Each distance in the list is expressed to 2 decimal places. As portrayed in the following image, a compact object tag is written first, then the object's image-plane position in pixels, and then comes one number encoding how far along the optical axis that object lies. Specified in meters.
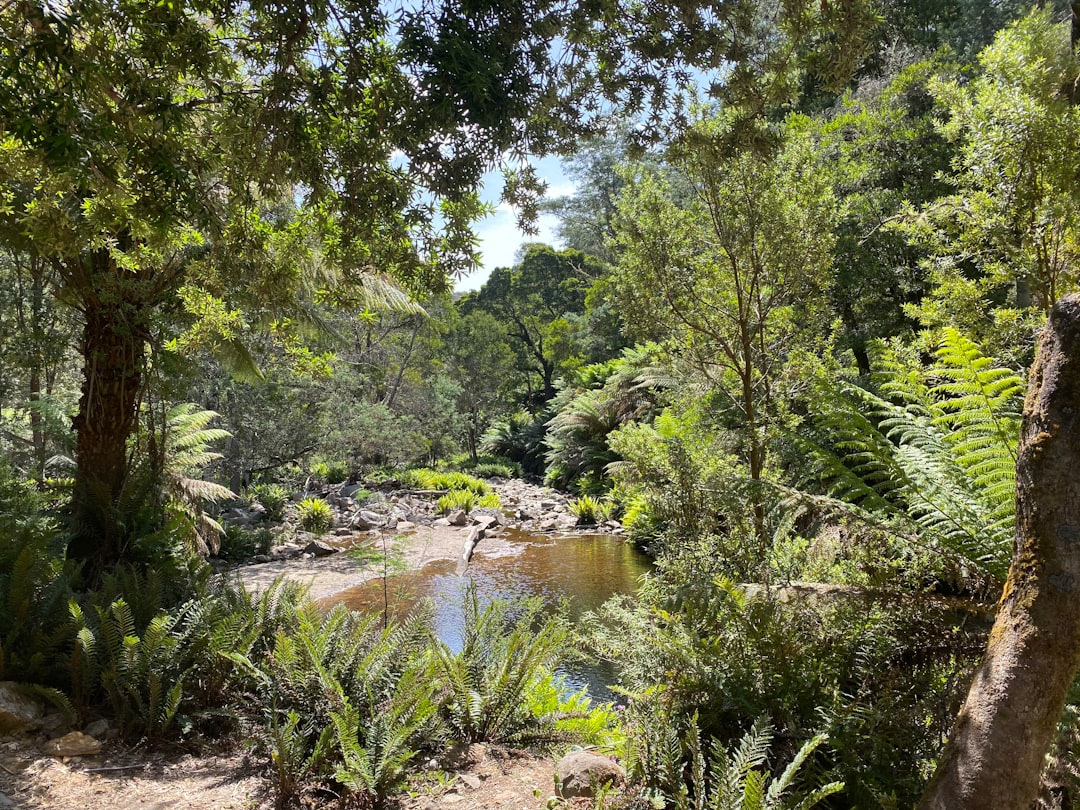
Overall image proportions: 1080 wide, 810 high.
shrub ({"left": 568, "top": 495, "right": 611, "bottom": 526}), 12.71
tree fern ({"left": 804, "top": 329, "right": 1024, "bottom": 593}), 2.64
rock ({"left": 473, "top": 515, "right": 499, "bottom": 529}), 12.03
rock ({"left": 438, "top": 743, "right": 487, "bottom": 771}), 2.92
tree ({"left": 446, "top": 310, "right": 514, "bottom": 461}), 22.30
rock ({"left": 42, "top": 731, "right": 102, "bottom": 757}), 2.73
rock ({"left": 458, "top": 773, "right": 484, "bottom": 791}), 2.74
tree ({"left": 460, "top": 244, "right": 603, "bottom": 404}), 25.52
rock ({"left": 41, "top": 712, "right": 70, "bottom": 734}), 2.89
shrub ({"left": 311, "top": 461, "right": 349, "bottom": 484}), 15.65
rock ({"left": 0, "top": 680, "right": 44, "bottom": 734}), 2.80
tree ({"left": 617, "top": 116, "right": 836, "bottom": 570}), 4.81
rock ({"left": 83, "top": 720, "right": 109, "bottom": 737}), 2.92
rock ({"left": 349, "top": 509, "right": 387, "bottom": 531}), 11.48
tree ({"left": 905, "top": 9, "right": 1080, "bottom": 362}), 4.09
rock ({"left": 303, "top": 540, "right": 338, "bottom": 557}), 9.68
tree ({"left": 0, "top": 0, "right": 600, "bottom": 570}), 2.28
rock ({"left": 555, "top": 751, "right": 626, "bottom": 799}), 2.58
